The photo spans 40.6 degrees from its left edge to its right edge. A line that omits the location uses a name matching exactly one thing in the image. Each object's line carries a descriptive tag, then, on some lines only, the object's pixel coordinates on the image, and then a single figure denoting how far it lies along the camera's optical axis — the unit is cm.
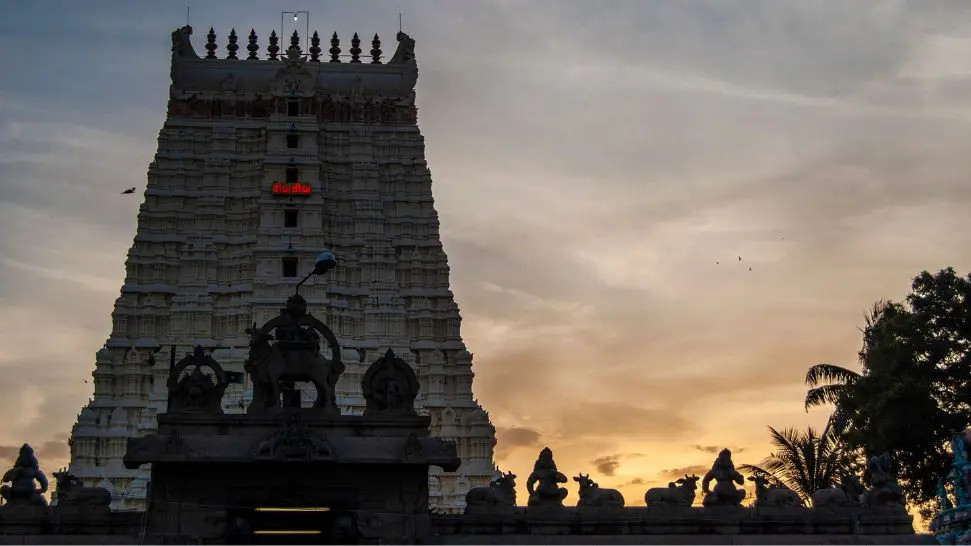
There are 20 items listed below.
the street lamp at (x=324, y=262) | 3725
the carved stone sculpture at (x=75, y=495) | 3438
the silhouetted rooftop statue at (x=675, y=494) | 3591
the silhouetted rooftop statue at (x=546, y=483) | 3547
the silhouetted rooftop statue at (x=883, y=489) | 3634
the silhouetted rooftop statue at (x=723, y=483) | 3594
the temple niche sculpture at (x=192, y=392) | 3506
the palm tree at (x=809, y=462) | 6569
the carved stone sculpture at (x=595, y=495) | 3569
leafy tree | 5584
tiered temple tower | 9094
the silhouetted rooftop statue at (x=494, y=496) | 3528
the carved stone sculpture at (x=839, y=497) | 3628
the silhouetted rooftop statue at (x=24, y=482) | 3409
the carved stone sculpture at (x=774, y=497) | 3634
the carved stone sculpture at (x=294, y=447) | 3325
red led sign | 9888
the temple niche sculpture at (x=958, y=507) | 3469
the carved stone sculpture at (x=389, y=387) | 3547
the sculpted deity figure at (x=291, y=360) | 3528
